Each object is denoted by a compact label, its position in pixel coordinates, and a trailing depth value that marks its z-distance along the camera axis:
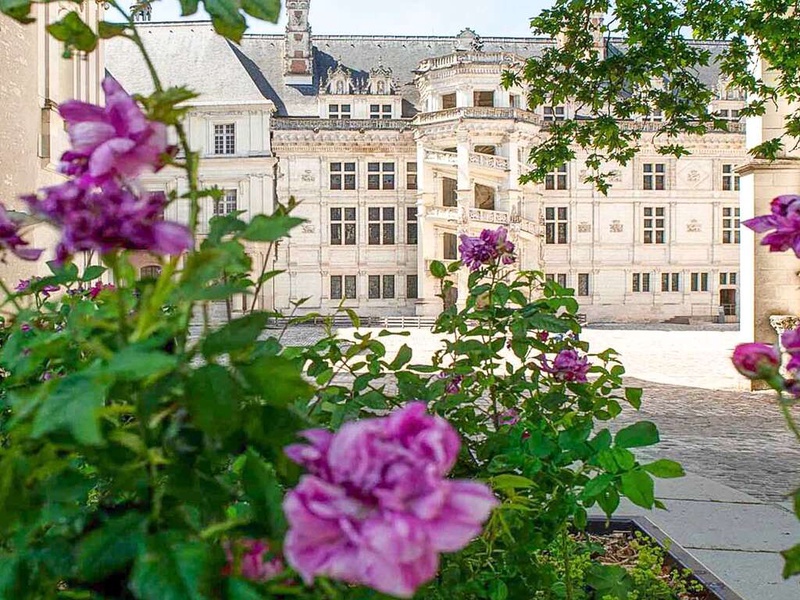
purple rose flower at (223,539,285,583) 0.67
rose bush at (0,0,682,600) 0.51
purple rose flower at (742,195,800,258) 1.03
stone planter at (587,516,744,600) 2.56
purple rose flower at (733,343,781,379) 0.87
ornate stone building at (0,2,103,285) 5.86
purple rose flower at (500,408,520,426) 2.14
